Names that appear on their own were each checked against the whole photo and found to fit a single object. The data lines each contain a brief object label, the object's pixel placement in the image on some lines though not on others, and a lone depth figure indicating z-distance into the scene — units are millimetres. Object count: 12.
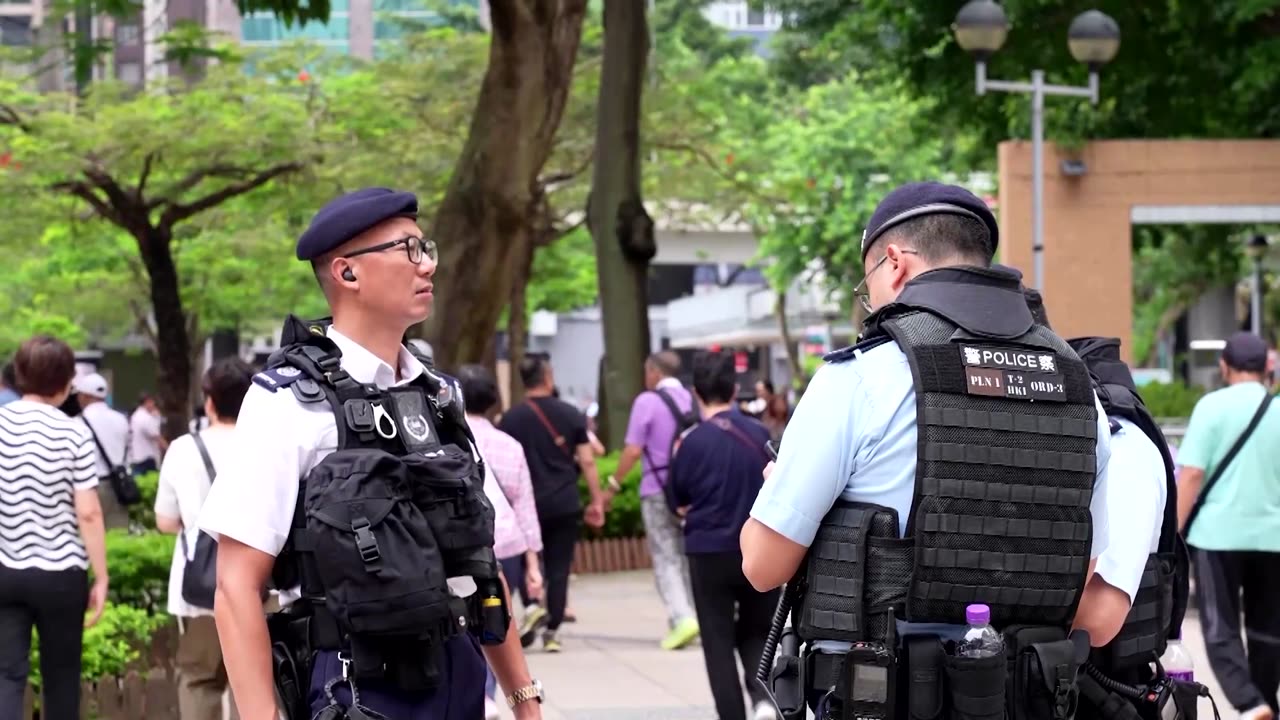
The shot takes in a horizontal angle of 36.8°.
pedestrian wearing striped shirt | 7191
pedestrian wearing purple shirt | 11844
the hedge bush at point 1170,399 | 20219
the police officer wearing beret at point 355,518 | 3658
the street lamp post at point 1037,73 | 16344
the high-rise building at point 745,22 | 90075
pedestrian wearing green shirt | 8383
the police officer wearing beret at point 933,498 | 3732
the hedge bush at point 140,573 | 9805
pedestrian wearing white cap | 17000
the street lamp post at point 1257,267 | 33844
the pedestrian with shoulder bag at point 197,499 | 7418
